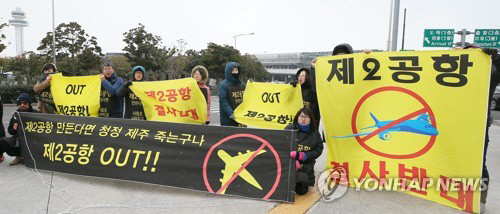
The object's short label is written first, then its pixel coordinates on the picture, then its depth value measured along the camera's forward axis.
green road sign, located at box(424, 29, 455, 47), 19.95
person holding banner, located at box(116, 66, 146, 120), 4.84
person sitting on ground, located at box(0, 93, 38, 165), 4.75
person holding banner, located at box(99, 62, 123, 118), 4.90
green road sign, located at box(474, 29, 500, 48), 19.91
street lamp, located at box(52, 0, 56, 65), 23.38
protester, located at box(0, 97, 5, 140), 5.04
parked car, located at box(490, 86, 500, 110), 18.47
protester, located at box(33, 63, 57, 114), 4.93
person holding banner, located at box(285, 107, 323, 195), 3.78
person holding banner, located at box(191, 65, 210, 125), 5.17
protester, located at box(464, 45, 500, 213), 3.20
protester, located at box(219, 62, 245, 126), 4.93
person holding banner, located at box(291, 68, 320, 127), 4.63
